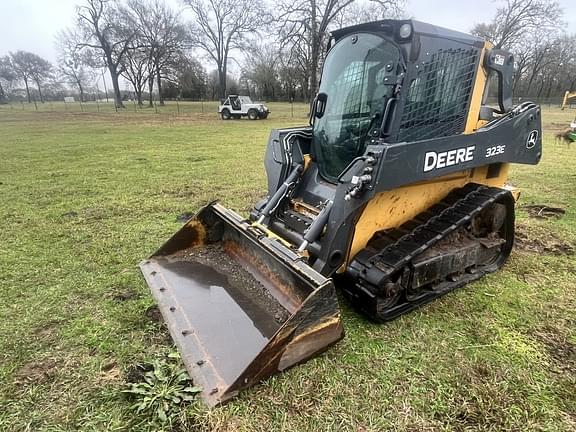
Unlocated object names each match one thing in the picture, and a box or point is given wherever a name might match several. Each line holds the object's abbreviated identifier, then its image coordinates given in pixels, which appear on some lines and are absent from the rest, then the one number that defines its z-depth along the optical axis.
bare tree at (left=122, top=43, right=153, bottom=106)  38.62
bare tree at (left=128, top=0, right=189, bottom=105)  36.25
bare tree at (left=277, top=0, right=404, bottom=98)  23.45
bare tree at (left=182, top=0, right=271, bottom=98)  38.66
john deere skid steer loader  2.38
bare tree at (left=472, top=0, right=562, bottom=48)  36.35
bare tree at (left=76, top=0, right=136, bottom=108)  35.47
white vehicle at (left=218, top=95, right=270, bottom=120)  23.83
